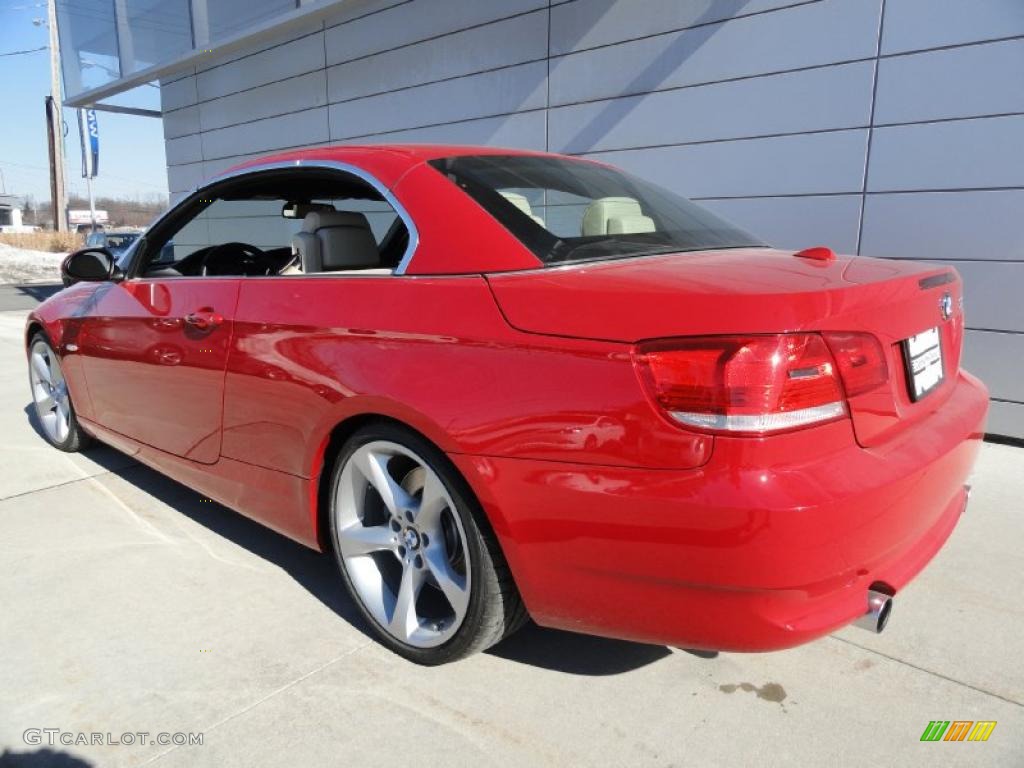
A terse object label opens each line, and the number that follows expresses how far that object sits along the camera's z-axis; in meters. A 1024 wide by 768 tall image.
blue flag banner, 33.75
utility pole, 33.53
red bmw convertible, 1.54
